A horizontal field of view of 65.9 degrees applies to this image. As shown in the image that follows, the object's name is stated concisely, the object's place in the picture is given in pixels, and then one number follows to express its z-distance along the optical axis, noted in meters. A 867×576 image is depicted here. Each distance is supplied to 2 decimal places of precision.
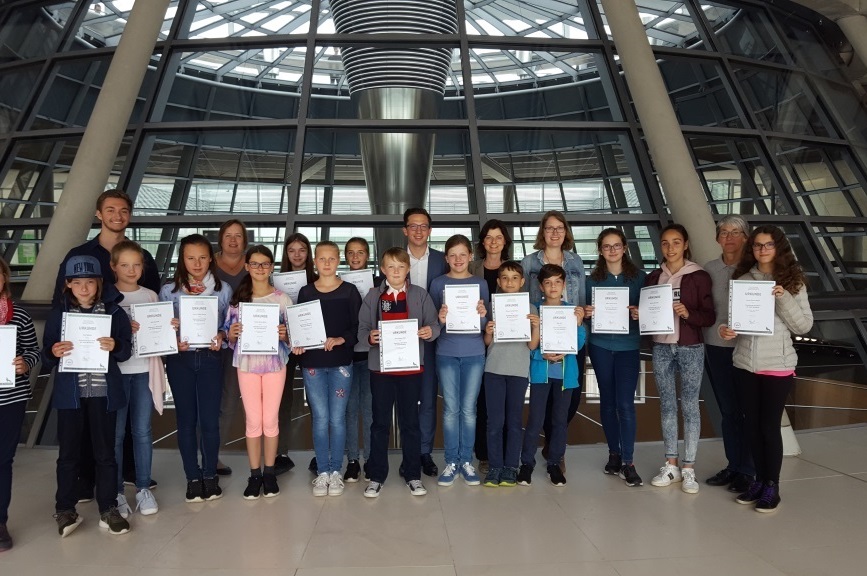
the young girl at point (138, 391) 4.85
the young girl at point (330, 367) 5.21
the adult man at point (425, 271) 5.57
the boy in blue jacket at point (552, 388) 5.40
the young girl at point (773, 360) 4.80
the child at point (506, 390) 5.35
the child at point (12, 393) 4.28
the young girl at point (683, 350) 5.28
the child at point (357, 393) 5.70
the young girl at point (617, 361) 5.48
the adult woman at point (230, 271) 5.61
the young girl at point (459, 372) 5.39
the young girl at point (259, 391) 5.12
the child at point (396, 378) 5.24
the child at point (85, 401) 4.43
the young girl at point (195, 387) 5.05
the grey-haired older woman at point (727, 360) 5.30
